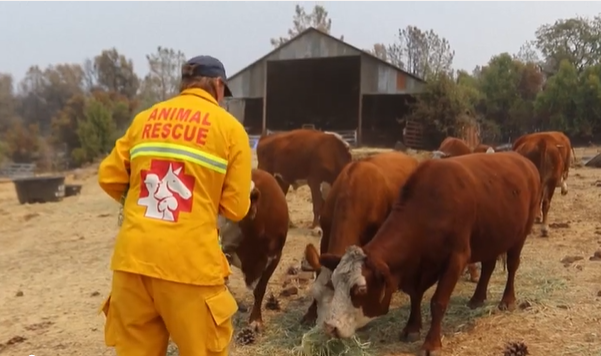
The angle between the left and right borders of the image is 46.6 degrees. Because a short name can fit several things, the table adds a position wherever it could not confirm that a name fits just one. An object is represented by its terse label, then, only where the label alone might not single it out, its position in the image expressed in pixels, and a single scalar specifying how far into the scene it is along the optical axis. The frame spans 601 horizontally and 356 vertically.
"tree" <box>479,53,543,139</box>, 44.31
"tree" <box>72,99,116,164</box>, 46.25
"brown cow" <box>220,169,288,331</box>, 6.63
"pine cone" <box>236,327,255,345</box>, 6.33
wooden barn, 30.11
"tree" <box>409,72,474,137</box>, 29.16
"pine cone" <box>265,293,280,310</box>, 7.38
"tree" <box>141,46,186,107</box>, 78.31
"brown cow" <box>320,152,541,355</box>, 5.41
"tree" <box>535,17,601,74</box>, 51.16
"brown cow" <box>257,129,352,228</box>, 12.19
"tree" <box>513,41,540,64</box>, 56.46
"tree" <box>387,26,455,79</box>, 62.03
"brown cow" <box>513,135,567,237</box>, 11.51
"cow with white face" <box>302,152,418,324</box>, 5.95
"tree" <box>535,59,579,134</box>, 40.03
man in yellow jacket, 3.72
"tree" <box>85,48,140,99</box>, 78.69
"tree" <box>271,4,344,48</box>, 69.25
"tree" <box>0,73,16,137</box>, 71.81
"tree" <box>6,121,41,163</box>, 55.69
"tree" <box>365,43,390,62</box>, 69.06
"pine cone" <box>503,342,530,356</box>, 5.53
